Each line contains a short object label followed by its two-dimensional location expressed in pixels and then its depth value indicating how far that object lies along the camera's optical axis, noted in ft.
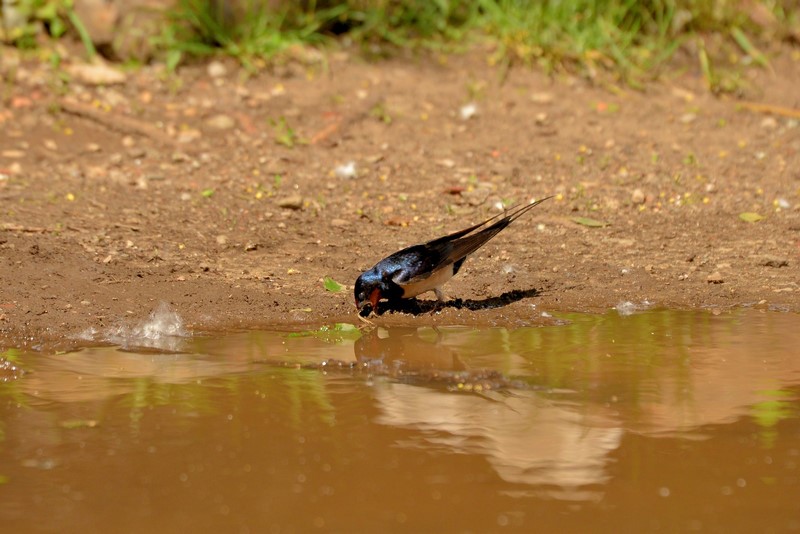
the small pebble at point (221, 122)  50.16
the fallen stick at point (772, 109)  53.67
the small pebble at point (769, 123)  52.54
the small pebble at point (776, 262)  38.37
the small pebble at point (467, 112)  52.42
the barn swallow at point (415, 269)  32.53
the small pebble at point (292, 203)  43.19
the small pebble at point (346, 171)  46.57
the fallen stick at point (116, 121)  48.98
